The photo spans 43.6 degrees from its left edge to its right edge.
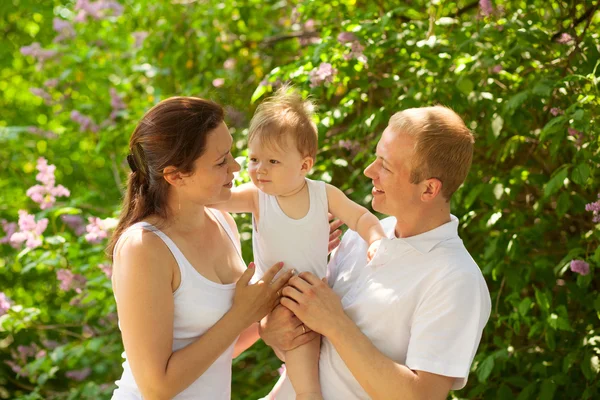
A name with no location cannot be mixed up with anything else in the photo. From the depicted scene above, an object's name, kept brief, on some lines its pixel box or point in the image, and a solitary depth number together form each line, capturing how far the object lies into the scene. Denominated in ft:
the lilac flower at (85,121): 15.49
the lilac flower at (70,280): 12.00
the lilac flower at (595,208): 8.22
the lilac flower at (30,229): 11.35
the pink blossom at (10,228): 14.43
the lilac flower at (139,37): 15.78
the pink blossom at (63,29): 16.05
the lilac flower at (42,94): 16.16
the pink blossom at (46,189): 11.97
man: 5.96
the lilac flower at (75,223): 13.87
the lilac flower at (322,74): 9.70
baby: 7.22
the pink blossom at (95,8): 15.76
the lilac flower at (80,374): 14.23
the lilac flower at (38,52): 15.30
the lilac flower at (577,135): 8.64
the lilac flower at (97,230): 10.96
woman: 6.24
